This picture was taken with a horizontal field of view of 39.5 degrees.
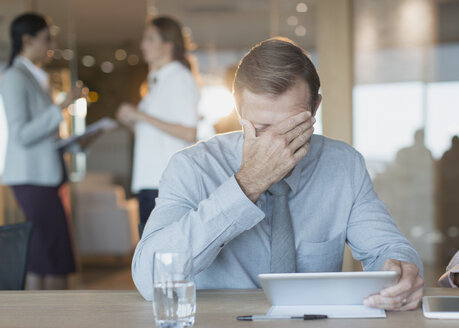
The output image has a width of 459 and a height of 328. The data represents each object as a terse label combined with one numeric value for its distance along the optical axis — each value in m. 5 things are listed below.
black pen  1.17
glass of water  1.10
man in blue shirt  1.40
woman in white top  2.98
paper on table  1.18
